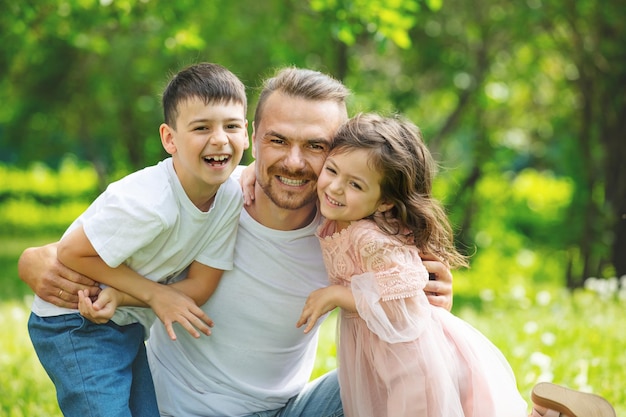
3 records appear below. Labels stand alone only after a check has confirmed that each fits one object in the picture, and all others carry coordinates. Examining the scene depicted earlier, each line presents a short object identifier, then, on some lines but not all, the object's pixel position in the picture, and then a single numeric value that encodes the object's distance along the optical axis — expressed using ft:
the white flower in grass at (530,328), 16.75
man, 10.09
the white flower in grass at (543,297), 19.35
